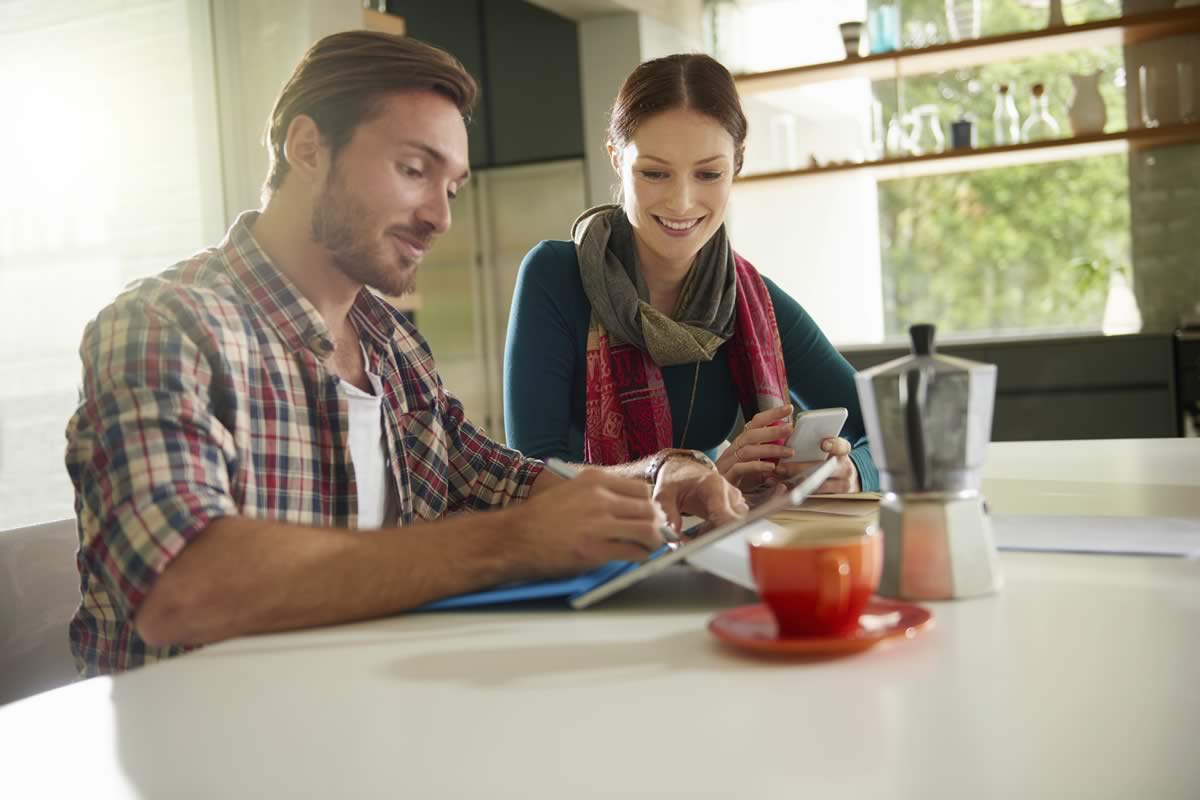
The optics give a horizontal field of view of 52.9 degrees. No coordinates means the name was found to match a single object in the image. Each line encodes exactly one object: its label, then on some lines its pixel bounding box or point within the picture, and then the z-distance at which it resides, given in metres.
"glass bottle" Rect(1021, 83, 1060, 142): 4.78
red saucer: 0.79
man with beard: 0.96
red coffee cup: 0.79
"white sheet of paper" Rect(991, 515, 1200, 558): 1.15
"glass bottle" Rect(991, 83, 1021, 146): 4.80
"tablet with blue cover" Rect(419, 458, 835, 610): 0.92
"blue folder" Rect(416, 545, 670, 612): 1.00
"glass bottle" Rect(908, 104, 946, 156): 4.94
